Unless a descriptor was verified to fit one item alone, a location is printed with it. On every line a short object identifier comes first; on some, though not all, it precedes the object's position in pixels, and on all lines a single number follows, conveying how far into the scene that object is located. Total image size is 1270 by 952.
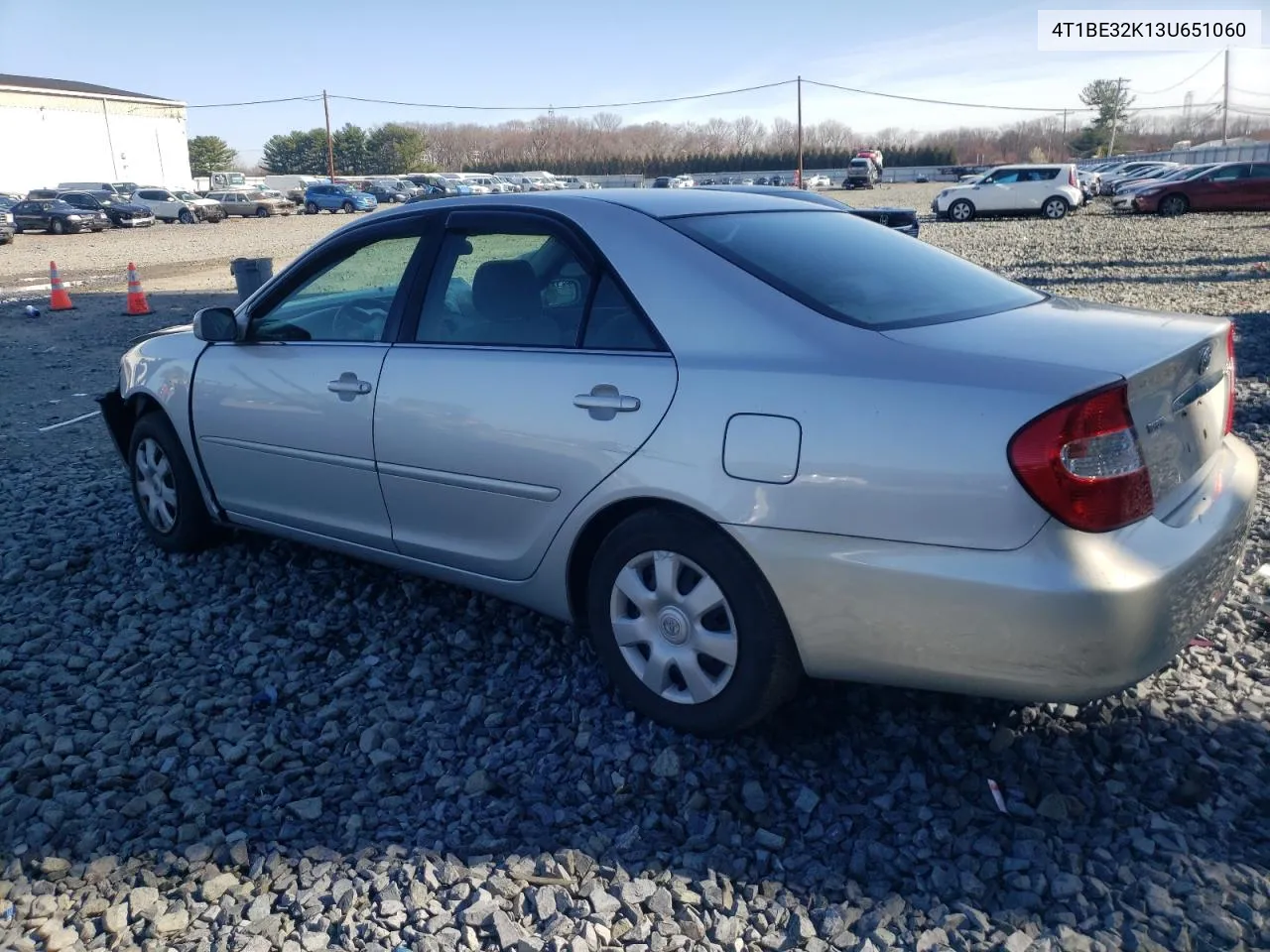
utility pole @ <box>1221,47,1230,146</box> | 99.06
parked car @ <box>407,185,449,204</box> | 57.31
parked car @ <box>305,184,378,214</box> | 51.84
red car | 28.48
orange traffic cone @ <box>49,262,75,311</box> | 15.25
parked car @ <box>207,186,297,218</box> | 48.03
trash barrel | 11.52
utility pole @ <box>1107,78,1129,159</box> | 108.19
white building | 60.50
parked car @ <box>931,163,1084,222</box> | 31.31
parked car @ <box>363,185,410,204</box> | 59.09
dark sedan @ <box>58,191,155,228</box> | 40.53
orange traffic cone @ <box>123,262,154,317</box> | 14.28
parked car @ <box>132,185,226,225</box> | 45.34
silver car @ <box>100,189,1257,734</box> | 2.42
